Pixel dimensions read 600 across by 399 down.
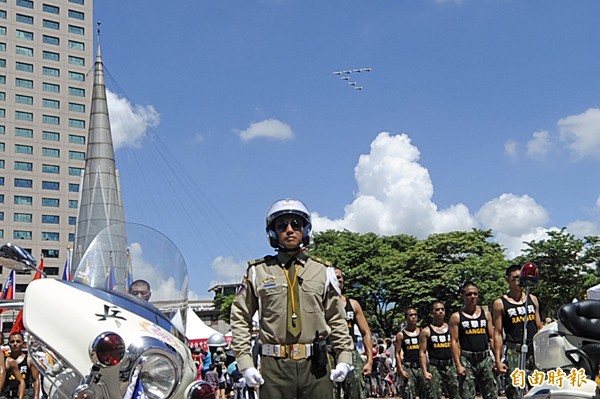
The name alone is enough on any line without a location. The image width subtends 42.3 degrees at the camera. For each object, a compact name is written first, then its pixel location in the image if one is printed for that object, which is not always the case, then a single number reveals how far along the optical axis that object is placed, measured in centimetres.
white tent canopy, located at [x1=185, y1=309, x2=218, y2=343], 2574
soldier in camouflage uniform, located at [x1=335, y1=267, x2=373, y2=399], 824
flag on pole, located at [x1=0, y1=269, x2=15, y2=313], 2301
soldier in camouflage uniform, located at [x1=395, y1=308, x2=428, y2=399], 1095
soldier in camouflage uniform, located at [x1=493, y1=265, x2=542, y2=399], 908
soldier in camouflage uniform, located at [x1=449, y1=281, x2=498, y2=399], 943
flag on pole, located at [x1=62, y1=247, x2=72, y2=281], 2129
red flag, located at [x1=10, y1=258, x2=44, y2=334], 870
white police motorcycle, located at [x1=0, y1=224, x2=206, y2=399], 400
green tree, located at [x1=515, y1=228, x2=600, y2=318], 3962
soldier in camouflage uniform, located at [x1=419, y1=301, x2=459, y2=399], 1030
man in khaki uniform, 473
